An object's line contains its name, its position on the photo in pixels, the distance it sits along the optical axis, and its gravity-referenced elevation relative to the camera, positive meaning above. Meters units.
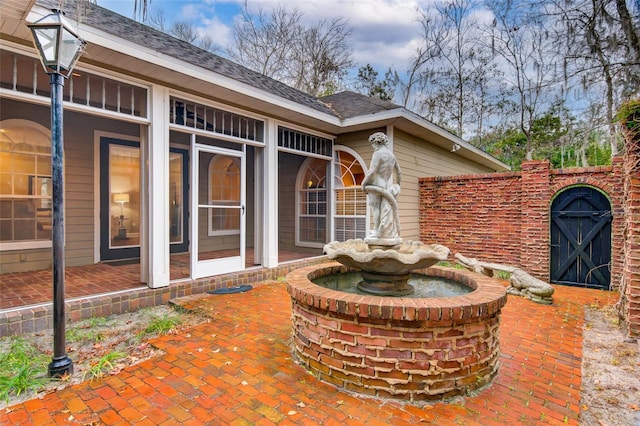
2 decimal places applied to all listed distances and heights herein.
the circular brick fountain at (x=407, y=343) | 2.19 -0.92
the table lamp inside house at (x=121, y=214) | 6.61 -0.06
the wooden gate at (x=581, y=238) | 5.52 -0.47
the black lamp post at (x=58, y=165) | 2.38 +0.34
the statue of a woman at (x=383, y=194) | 3.04 +0.16
